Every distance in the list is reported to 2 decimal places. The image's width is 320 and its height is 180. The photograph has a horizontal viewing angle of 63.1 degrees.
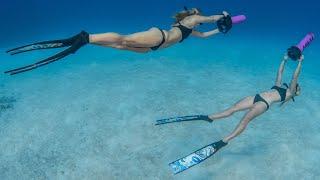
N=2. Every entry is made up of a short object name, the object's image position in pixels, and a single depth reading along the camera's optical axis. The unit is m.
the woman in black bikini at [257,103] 8.09
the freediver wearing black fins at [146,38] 5.73
